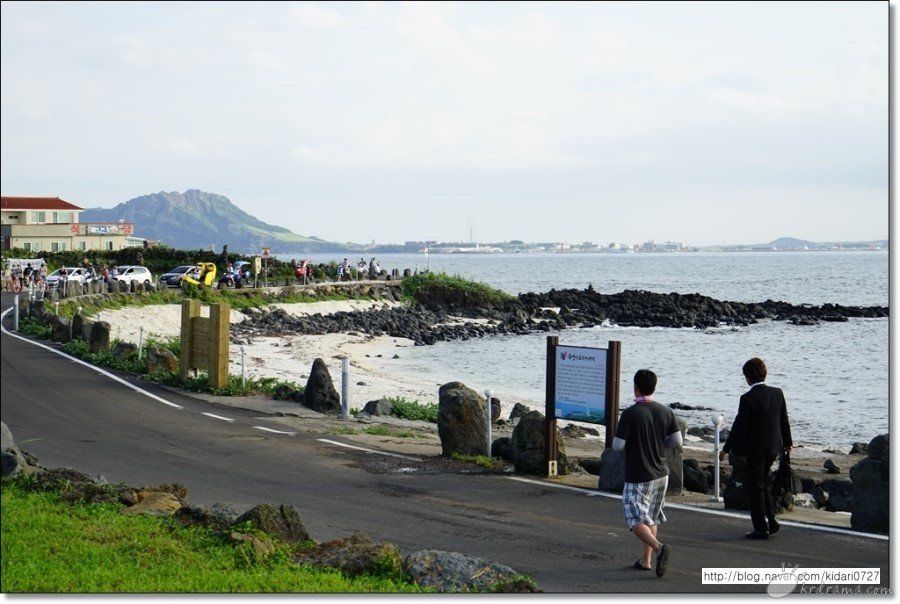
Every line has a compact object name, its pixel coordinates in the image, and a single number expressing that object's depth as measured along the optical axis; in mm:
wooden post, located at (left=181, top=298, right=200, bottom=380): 23859
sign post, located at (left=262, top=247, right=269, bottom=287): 63575
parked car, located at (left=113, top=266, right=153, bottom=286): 58412
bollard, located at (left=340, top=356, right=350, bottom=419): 20594
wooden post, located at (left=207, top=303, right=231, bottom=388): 22875
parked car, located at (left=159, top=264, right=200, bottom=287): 59656
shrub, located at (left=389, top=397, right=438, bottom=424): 22906
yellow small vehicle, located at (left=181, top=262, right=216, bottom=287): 56250
